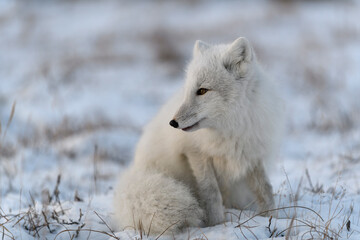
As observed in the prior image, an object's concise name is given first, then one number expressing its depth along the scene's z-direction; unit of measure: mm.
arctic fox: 5453
